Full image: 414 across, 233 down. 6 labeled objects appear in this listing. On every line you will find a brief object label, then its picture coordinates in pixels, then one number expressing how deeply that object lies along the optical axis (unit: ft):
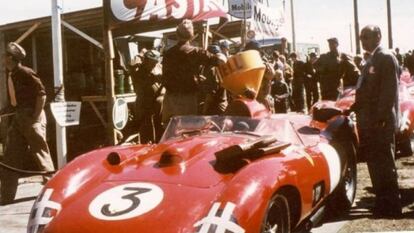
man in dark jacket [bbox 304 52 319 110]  46.73
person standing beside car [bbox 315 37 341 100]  32.73
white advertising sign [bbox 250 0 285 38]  58.90
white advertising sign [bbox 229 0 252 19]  54.85
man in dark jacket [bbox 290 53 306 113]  44.60
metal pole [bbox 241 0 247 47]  45.68
